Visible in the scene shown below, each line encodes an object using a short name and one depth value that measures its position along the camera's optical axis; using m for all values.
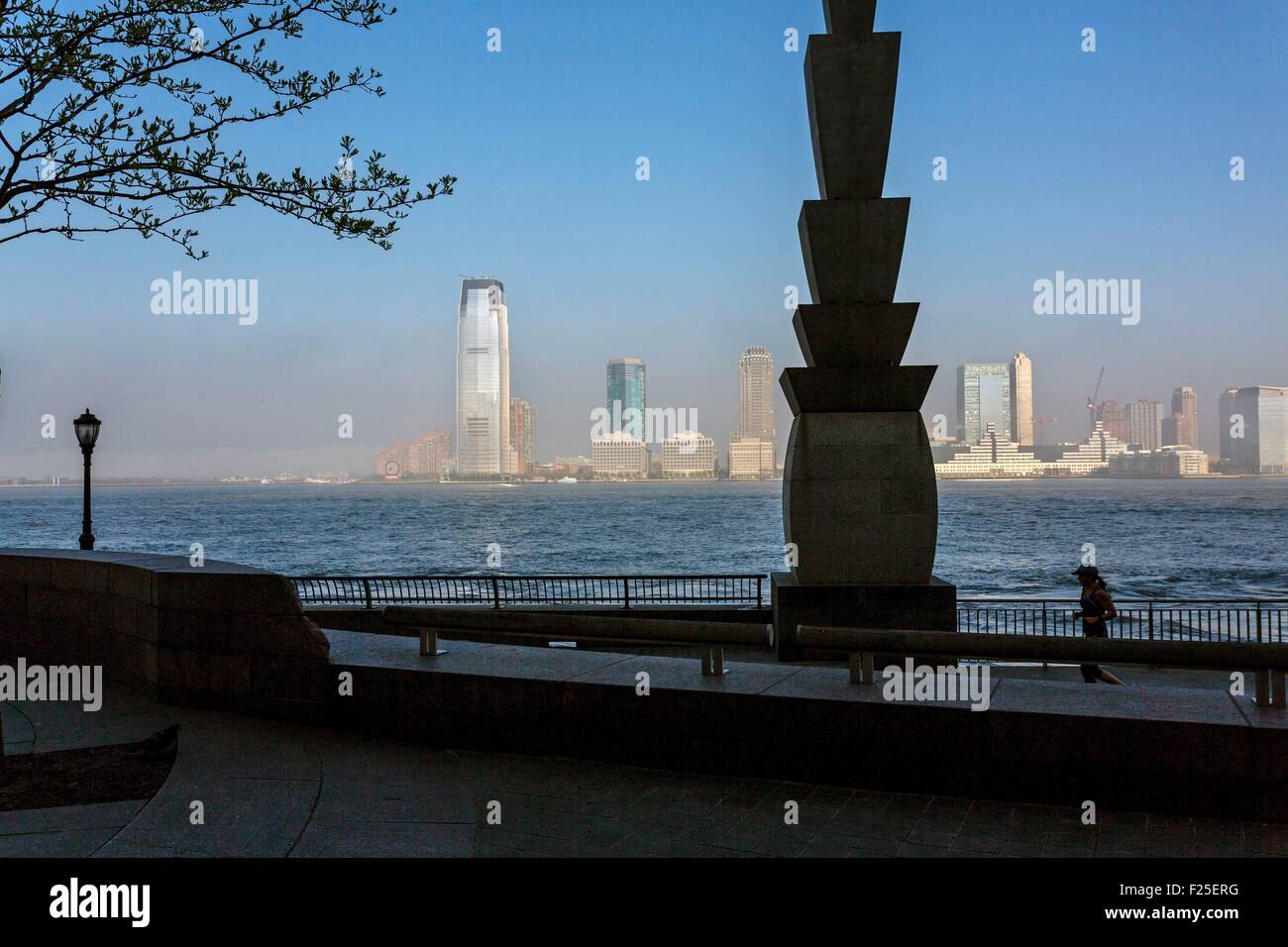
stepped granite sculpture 11.98
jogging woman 12.77
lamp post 18.86
